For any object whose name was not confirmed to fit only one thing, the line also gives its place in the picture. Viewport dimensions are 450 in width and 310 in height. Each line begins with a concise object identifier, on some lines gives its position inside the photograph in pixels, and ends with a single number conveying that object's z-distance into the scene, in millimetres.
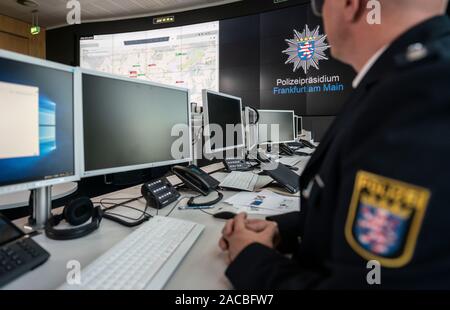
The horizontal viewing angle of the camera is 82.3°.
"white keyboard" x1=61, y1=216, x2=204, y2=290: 503
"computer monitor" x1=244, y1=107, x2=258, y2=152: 2205
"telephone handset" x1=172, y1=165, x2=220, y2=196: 1238
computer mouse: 912
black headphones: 739
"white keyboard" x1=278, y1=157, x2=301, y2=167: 2178
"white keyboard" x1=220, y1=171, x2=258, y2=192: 1312
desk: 539
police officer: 324
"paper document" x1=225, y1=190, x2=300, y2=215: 1004
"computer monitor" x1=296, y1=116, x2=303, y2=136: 4266
